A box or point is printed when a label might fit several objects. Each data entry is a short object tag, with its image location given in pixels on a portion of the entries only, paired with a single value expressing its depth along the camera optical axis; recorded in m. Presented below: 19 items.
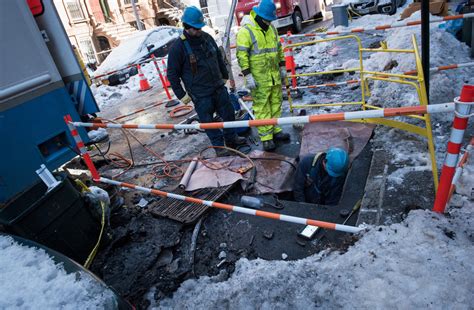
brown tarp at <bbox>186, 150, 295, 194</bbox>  4.09
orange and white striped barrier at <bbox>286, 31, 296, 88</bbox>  6.58
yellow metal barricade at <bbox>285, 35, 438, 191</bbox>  2.81
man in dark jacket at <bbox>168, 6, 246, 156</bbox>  4.33
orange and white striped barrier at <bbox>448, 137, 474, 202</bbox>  2.43
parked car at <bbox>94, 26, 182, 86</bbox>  12.86
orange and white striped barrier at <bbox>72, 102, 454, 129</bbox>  1.92
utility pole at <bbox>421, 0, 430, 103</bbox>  3.04
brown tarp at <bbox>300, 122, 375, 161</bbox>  4.40
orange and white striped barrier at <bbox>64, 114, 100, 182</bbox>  3.77
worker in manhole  3.89
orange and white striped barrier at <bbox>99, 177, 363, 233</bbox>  2.37
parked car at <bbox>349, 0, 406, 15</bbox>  13.20
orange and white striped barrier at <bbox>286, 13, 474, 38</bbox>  4.40
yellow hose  2.97
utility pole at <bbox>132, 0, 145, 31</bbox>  18.88
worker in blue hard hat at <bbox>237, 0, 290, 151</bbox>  4.47
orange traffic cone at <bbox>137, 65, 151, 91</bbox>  11.63
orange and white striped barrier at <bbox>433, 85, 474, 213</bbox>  1.76
